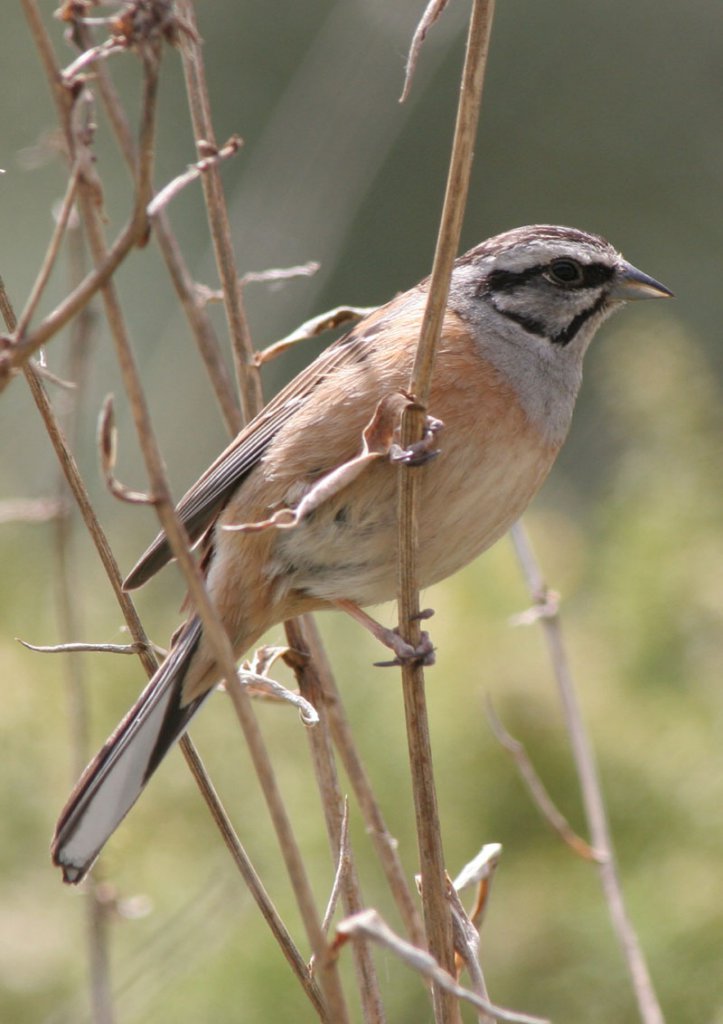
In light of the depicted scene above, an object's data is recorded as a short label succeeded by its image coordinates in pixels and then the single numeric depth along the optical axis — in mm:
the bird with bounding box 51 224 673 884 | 2932
